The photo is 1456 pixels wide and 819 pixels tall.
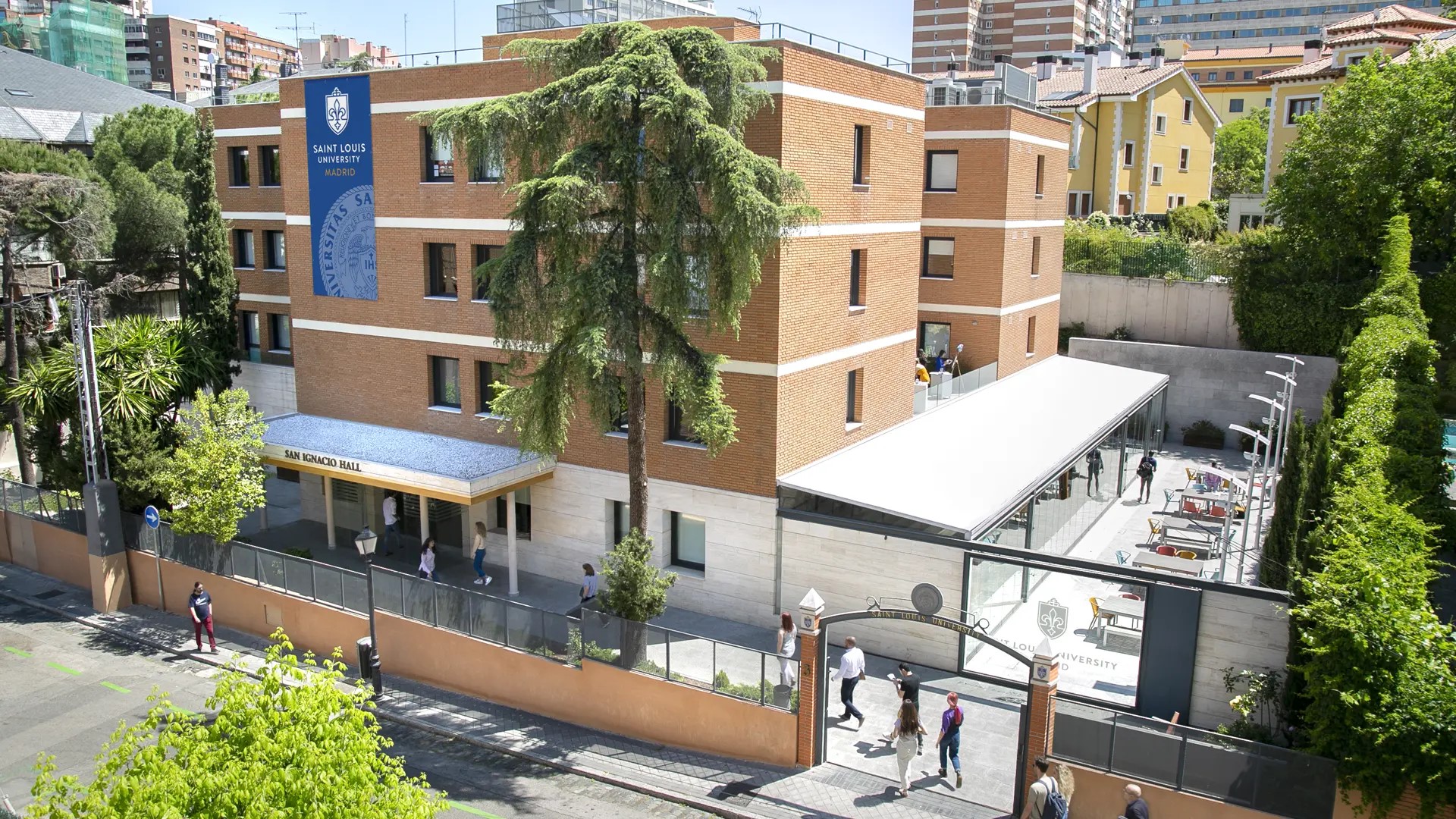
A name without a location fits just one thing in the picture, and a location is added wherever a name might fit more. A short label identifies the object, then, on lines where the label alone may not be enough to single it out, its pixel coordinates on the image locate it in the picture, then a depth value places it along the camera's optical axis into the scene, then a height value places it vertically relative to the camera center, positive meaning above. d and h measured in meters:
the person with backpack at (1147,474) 30.39 -6.81
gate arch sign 14.84 -6.91
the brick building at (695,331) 21.84 -2.67
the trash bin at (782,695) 17.00 -7.47
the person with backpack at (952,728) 15.76 -7.39
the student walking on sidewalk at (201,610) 21.77 -7.96
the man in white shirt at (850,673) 17.83 -7.46
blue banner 26.16 +1.12
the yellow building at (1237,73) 89.38 +15.58
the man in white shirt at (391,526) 26.25 -7.50
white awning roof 20.53 -5.00
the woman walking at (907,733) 15.51 -7.37
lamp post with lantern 18.72 -6.75
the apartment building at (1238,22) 127.25 +27.56
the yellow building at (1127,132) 53.44 +5.58
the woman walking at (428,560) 23.41 -7.40
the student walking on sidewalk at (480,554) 24.38 -7.53
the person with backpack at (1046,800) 13.63 -7.34
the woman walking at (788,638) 18.70 -7.25
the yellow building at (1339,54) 50.62 +9.25
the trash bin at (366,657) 19.84 -8.13
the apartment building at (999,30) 127.50 +26.17
